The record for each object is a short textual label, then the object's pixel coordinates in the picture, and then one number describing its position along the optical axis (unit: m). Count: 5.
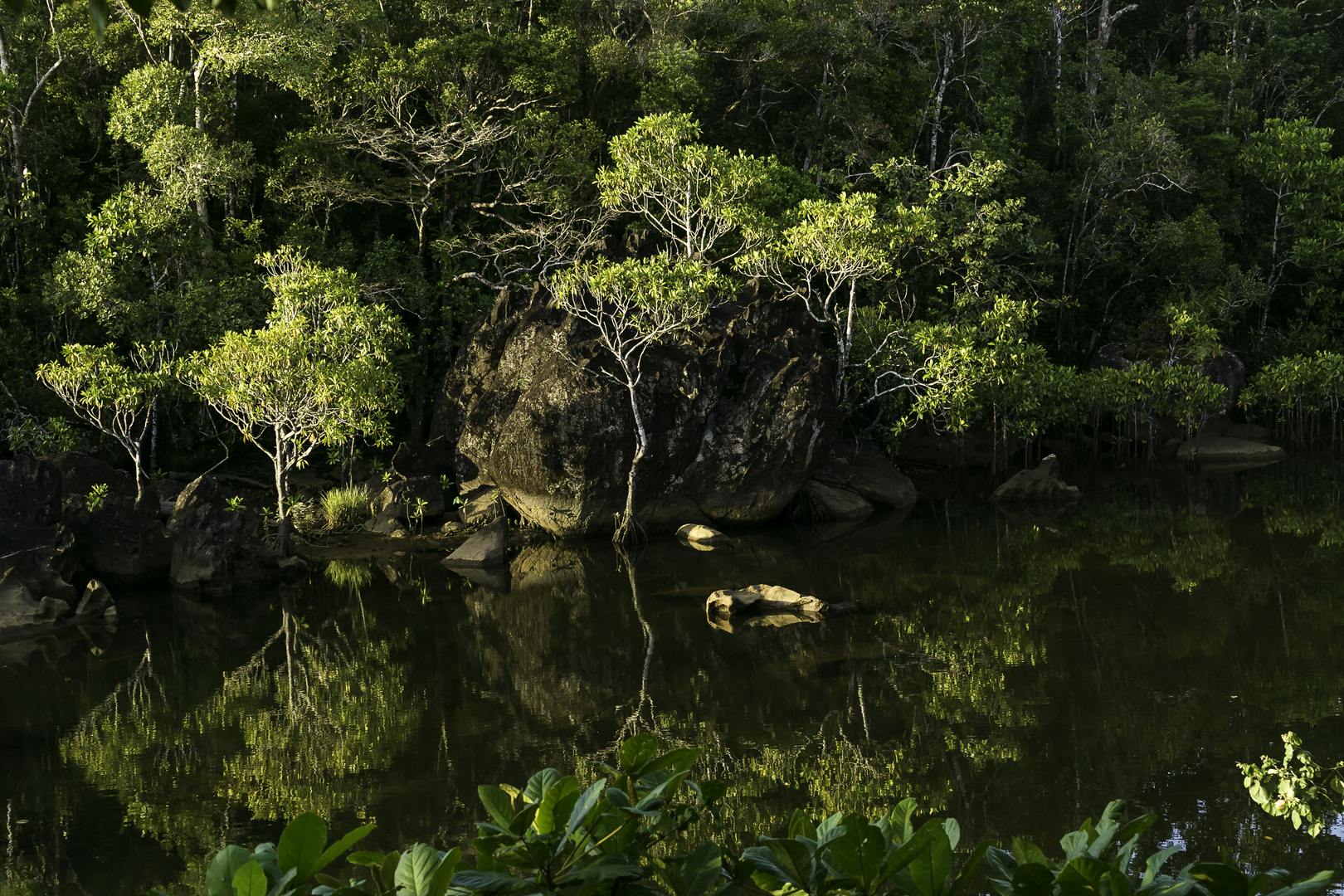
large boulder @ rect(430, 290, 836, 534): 23.19
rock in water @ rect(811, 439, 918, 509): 27.16
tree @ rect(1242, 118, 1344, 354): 35.69
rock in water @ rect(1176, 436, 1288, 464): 33.25
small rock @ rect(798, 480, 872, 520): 25.73
